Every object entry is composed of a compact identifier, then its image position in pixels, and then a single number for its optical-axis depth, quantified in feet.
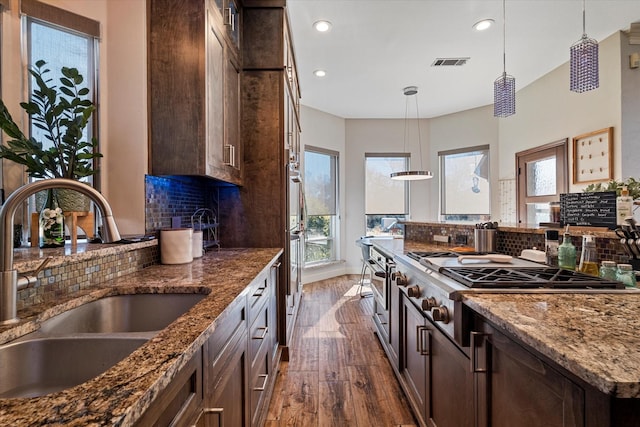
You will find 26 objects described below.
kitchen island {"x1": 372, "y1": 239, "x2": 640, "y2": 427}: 1.93
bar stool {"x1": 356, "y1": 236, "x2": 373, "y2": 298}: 13.10
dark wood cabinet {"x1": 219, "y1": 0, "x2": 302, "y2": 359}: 7.88
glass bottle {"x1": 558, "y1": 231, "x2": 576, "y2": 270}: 4.59
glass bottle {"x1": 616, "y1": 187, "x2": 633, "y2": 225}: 4.66
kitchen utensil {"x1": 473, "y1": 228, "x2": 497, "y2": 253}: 6.70
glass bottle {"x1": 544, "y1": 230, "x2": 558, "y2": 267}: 4.94
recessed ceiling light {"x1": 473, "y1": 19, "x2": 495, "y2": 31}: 9.51
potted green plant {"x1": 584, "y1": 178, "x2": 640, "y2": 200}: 5.16
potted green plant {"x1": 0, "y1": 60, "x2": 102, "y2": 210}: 4.02
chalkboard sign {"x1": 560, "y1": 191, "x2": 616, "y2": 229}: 4.93
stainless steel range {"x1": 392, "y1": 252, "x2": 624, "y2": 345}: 3.59
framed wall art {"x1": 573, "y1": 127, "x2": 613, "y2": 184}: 10.58
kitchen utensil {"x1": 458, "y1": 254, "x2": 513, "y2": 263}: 5.17
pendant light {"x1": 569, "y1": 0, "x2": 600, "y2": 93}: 7.43
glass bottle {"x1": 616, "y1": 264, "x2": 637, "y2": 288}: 3.68
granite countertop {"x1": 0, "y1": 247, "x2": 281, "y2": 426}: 1.43
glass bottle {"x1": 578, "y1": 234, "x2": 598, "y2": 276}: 4.25
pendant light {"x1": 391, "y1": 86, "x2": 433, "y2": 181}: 13.44
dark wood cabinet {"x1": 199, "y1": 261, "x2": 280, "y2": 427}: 2.87
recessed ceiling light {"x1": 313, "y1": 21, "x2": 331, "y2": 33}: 9.62
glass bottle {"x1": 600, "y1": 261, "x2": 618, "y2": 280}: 3.87
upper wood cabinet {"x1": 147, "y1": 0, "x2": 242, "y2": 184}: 5.42
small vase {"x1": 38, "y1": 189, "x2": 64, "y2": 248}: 4.07
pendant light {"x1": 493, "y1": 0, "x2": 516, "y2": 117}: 9.21
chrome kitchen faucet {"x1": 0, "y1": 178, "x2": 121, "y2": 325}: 2.33
